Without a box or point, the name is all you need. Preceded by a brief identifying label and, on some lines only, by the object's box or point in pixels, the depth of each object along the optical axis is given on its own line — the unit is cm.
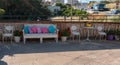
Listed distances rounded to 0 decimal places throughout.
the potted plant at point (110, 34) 586
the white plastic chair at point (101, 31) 569
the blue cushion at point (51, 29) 551
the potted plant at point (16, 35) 531
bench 529
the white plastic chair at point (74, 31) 556
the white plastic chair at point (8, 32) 514
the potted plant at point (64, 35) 558
